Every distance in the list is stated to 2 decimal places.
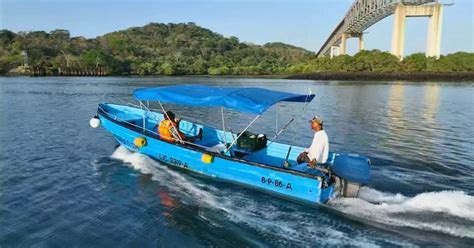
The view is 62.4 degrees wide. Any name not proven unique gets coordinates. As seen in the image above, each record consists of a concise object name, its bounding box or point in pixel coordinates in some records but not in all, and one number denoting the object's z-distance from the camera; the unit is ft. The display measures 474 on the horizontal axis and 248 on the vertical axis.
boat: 33.71
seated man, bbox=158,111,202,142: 43.55
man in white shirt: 35.14
